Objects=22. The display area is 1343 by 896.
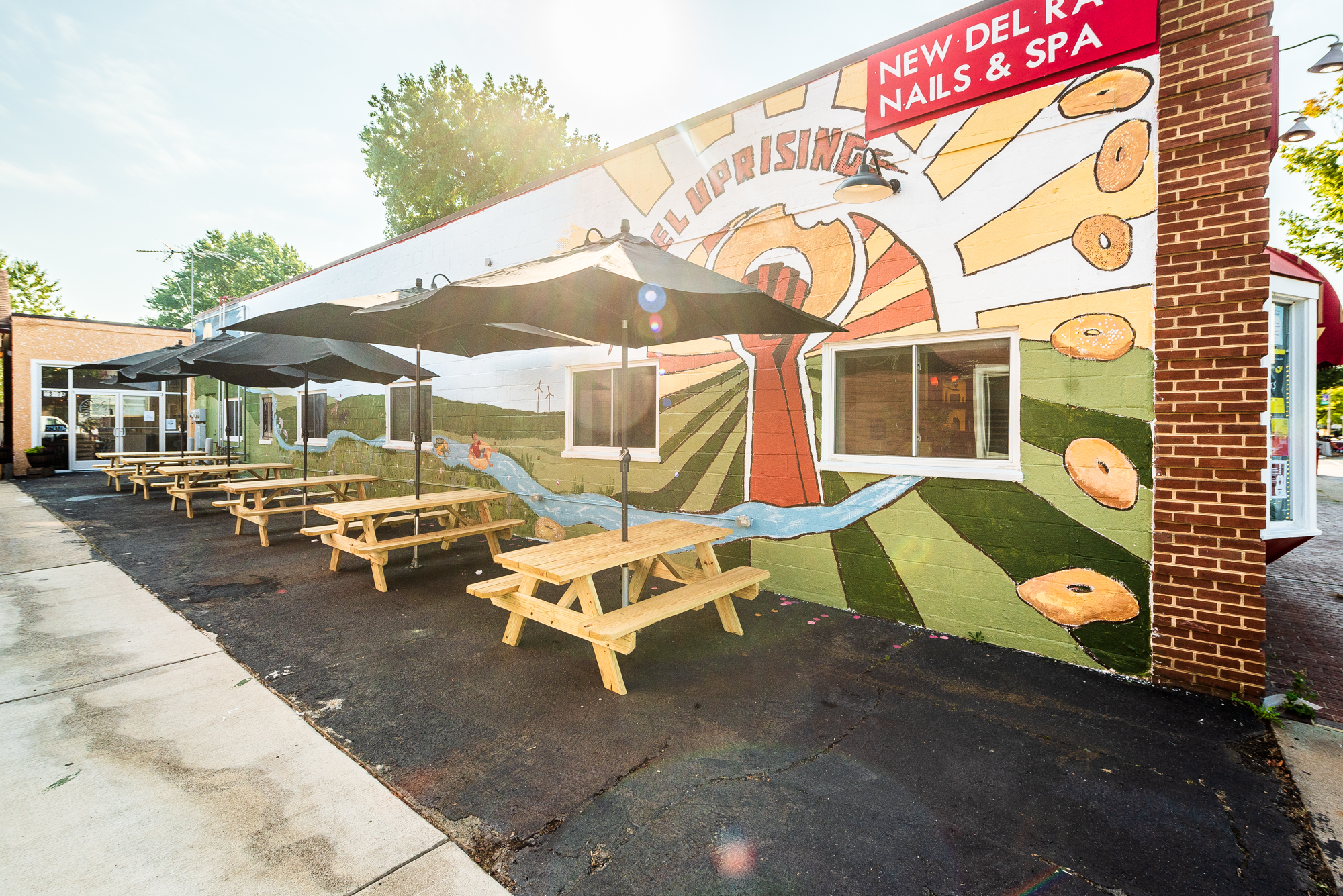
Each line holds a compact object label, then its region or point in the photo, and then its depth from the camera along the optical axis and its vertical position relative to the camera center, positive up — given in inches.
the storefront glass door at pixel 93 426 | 628.7 +10.7
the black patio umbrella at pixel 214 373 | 326.6 +39.2
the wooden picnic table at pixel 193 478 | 355.9 -29.7
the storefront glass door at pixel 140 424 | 655.8 +14.0
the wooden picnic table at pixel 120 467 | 478.0 -27.4
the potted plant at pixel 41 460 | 576.1 -25.9
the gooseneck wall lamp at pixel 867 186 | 158.7 +71.6
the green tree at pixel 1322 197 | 433.7 +188.5
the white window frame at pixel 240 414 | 564.1 +21.5
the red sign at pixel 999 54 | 140.9 +102.6
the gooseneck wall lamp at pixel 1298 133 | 306.0 +163.5
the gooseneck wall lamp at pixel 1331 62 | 265.1 +175.0
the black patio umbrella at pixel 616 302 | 126.5 +35.4
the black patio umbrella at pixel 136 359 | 407.5 +55.0
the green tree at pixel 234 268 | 1656.0 +492.9
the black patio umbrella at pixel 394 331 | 180.2 +37.9
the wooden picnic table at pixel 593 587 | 133.1 -41.0
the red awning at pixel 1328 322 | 179.4 +45.0
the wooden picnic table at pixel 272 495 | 279.4 -35.4
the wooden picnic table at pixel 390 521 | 211.2 -37.1
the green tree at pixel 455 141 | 895.1 +465.3
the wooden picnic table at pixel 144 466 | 434.9 -24.7
